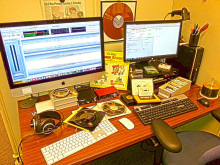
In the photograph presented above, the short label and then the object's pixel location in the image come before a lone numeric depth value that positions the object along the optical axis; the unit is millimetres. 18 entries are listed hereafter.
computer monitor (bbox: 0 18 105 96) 955
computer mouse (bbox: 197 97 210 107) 1192
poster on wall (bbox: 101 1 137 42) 1377
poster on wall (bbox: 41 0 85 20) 1183
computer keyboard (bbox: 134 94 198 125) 1068
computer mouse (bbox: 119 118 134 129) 1000
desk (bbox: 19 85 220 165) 817
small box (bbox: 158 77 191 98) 1263
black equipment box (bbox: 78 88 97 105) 1194
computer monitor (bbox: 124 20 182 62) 1311
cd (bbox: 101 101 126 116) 1102
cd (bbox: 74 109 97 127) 984
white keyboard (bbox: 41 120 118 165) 808
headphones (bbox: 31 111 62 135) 927
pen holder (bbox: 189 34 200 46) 1404
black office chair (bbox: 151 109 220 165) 848
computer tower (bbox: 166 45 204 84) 1395
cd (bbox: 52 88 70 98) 1142
